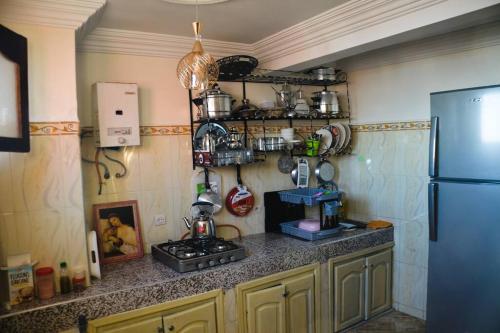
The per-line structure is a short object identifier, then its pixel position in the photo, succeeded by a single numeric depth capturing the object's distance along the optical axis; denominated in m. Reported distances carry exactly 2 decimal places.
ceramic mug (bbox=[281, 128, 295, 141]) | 2.80
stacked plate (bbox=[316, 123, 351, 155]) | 3.04
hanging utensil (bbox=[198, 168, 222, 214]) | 2.54
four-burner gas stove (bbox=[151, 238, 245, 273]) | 1.99
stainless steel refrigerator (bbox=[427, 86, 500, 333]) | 2.00
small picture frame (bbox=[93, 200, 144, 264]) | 2.24
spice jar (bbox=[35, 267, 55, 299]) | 1.72
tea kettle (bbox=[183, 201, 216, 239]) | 2.33
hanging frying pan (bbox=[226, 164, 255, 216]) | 2.70
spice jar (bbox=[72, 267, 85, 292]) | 1.81
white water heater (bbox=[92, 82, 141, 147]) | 2.13
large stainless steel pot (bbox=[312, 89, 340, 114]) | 2.97
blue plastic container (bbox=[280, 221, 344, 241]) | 2.57
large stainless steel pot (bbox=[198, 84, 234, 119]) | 2.40
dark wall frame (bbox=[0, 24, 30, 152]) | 1.39
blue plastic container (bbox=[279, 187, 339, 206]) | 2.57
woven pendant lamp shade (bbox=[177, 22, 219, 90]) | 1.58
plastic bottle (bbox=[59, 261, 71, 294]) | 1.78
